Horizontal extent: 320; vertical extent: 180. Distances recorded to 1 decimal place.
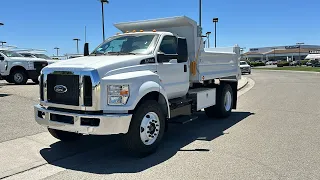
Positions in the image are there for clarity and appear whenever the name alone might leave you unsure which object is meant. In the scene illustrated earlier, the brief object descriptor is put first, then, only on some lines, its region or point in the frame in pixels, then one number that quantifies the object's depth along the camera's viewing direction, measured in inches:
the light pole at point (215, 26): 1207.0
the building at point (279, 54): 4270.2
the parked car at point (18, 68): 528.3
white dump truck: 161.2
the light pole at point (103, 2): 965.9
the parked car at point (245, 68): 1167.2
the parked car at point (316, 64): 2100.0
